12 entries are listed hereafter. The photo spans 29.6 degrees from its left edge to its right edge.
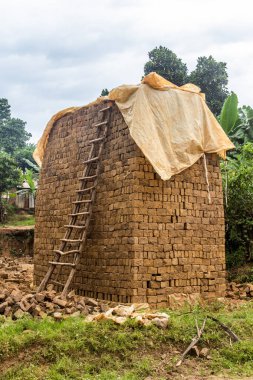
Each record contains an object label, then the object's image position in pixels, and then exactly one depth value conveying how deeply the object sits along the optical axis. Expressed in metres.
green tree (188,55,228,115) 20.19
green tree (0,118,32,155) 33.44
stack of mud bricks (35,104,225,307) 6.84
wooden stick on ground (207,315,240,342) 5.44
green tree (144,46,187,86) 19.89
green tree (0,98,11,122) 35.98
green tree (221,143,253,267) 10.58
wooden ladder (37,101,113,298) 7.39
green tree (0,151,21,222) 19.94
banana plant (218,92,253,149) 12.82
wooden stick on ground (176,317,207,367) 4.86
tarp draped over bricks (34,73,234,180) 7.00
